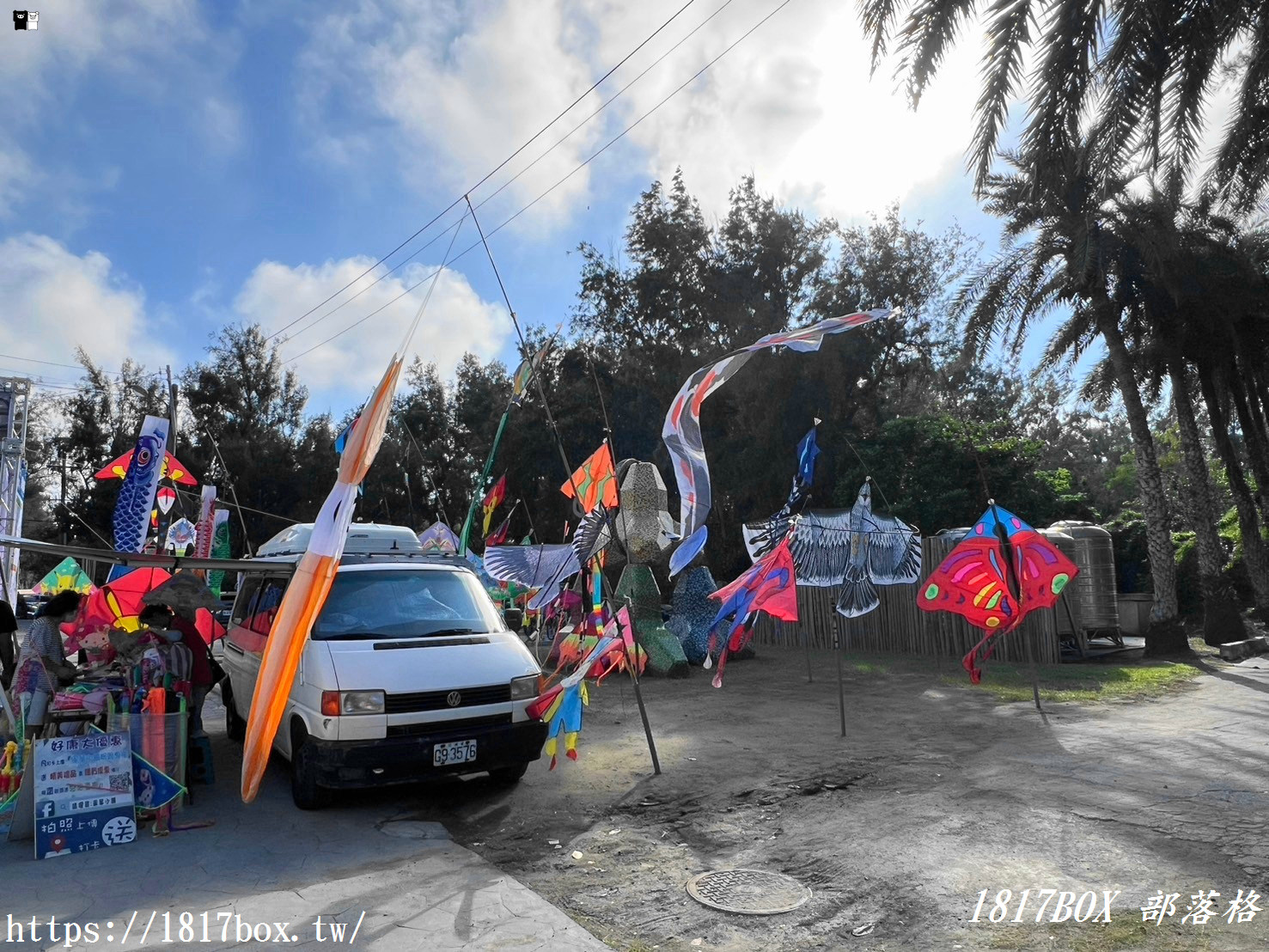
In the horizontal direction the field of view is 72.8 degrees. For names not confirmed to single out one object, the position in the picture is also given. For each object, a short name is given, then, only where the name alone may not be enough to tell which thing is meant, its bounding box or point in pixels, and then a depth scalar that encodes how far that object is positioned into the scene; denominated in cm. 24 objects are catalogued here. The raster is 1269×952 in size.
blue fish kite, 1251
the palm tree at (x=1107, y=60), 788
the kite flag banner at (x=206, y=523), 1770
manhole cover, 455
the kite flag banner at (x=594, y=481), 956
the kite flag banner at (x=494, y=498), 1582
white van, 605
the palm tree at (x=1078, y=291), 1530
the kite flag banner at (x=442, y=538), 1797
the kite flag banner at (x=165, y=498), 1781
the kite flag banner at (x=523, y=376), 939
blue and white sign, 549
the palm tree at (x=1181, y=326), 1479
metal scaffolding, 1429
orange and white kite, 542
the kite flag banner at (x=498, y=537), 1706
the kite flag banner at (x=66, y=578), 1351
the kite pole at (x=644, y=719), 719
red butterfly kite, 953
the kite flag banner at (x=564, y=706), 665
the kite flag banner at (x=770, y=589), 908
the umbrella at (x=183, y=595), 703
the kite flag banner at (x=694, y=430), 768
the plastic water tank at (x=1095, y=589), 1561
